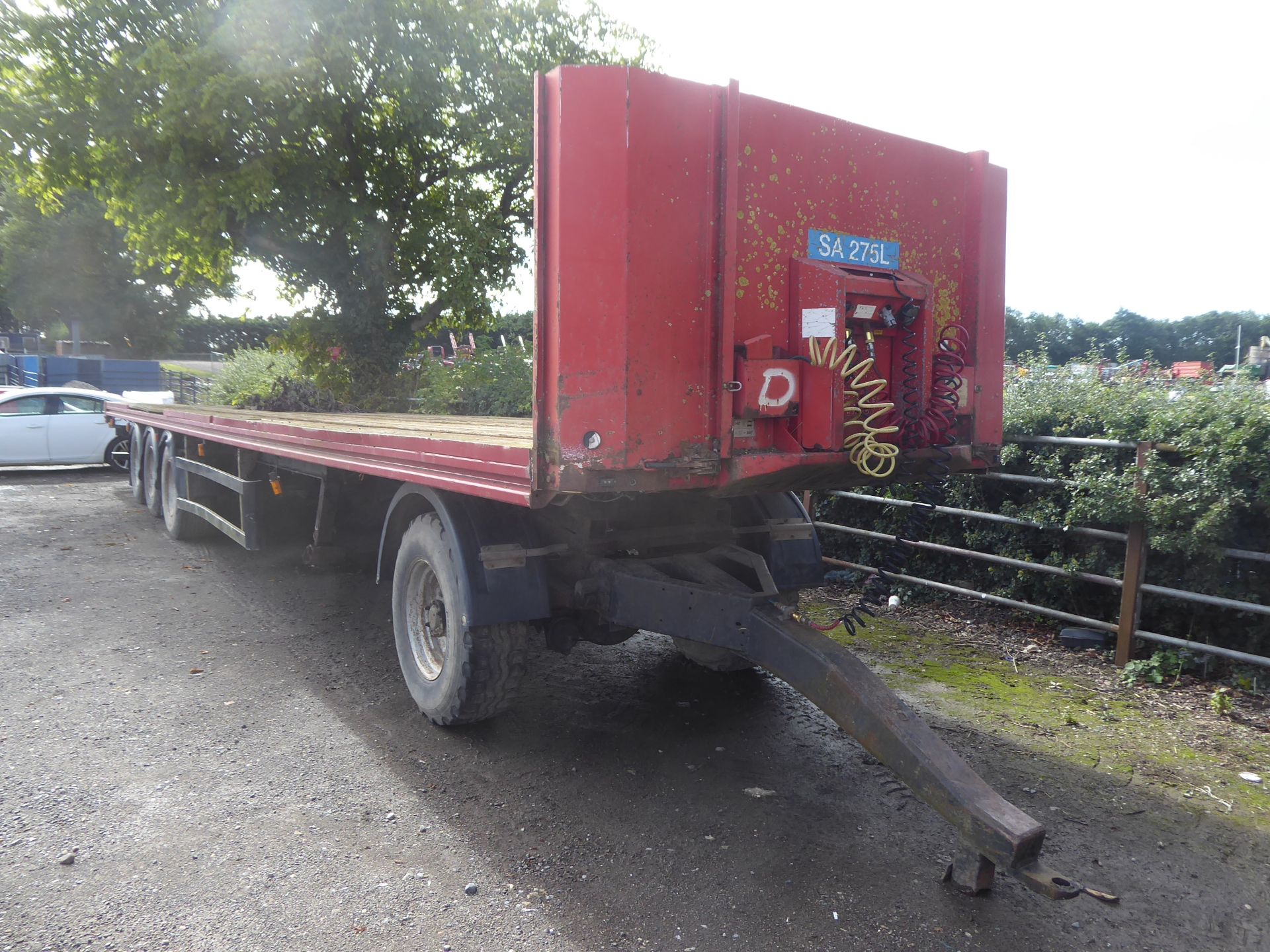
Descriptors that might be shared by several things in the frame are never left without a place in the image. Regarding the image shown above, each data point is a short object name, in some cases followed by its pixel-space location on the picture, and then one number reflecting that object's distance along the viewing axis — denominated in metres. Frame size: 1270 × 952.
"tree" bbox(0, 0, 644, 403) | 14.56
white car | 14.58
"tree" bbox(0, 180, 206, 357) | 39.47
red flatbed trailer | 2.98
